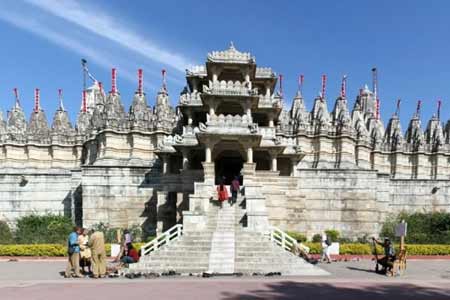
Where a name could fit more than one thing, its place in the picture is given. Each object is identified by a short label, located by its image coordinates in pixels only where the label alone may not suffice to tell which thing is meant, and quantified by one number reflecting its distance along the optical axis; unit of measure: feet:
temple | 78.23
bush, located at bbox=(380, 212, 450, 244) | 84.57
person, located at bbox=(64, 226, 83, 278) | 45.50
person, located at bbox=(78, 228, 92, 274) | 47.14
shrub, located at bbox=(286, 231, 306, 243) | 74.90
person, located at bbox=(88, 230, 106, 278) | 44.91
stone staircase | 47.96
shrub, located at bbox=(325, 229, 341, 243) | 86.84
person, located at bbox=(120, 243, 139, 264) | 49.70
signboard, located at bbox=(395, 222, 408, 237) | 50.49
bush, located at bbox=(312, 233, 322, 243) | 86.73
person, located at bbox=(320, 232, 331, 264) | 61.00
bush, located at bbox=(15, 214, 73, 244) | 82.24
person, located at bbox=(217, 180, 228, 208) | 63.93
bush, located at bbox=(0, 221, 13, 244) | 83.87
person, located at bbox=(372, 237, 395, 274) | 48.52
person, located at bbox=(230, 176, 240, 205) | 65.36
